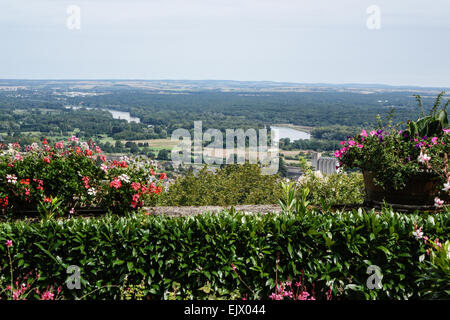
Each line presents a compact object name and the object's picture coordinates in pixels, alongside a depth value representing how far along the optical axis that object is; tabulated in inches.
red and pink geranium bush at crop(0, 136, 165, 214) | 226.2
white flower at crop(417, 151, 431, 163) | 146.4
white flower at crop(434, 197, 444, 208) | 141.0
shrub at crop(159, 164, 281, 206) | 549.3
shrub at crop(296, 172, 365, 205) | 401.7
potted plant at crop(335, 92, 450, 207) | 211.6
